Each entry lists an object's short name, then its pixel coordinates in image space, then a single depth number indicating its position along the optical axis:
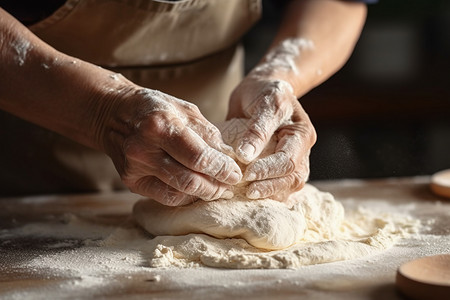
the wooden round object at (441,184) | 1.68
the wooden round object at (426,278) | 0.93
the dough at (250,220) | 1.21
